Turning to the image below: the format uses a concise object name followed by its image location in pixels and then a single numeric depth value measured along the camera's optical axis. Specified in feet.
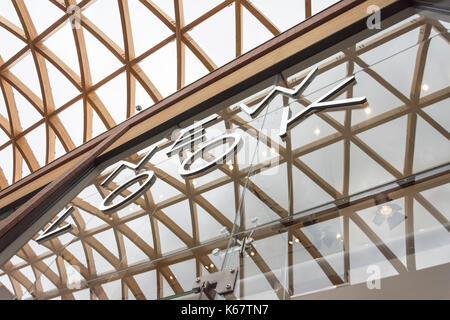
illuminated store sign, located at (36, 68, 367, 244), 18.69
